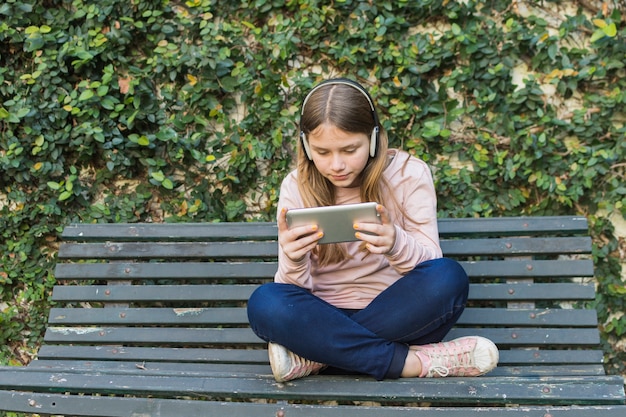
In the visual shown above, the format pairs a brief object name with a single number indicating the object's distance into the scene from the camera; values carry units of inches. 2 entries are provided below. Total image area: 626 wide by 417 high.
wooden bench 81.2
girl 84.3
